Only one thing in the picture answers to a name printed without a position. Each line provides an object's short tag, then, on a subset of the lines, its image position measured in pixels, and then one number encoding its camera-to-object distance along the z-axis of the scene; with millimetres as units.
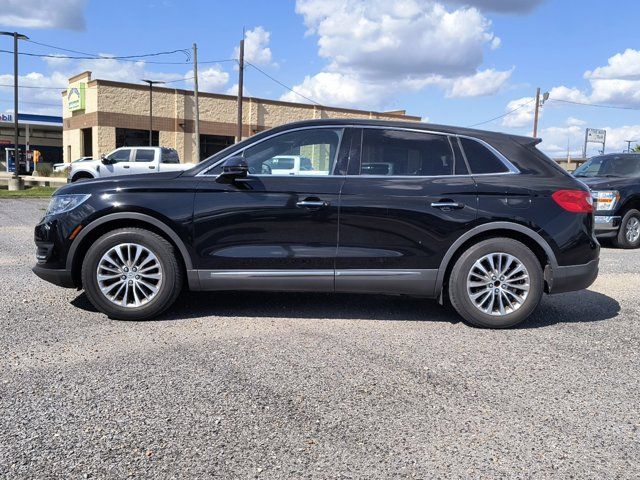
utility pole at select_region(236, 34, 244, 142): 31891
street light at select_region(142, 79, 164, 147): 43062
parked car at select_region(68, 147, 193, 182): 22922
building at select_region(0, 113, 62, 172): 66125
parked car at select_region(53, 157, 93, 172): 39075
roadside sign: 47069
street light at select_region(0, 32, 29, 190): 28031
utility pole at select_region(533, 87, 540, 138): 43062
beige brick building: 42469
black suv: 5031
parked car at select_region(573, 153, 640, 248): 10852
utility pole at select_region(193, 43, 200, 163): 36750
